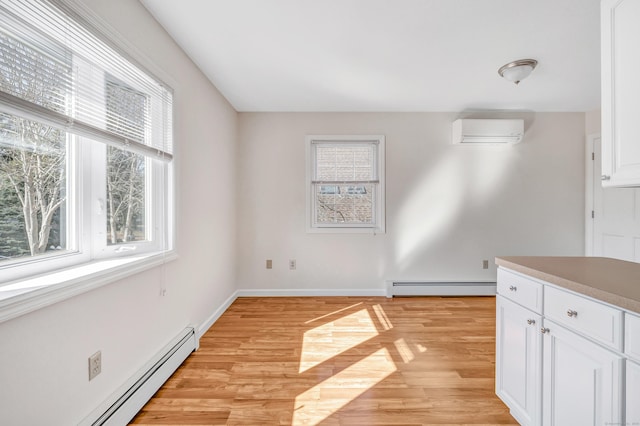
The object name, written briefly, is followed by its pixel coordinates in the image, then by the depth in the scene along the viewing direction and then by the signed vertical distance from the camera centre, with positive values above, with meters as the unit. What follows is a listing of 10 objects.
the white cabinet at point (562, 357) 1.00 -0.61
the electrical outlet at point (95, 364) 1.38 -0.74
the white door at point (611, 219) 3.29 -0.10
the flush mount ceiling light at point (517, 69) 2.46 +1.23
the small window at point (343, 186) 3.80 +0.32
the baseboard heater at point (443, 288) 3.74 -1.00
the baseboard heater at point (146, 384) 1.45 -1.02
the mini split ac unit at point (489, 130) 3.58 +1.00
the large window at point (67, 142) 1.10 +0.34
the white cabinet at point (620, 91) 1.34 +0.58
